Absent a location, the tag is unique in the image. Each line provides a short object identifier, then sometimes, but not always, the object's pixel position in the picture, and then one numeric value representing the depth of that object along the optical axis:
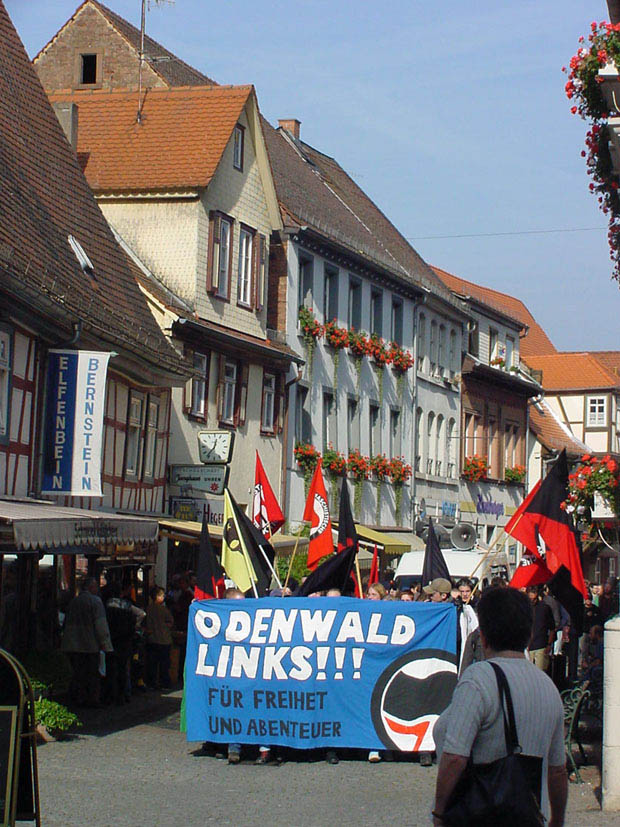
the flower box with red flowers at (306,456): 34.00
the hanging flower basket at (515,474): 50.53
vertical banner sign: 21.42
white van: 29.06
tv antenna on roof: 32.93
